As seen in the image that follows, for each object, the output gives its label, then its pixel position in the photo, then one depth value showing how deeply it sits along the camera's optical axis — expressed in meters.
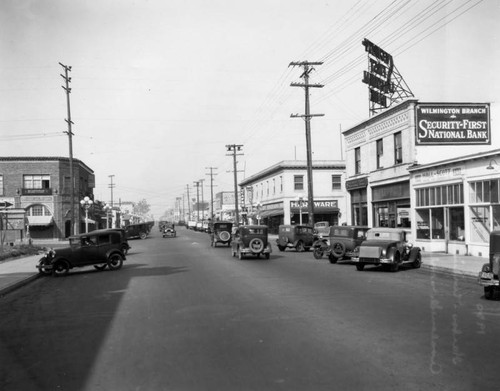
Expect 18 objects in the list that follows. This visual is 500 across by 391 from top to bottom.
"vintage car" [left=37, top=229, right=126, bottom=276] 19.66
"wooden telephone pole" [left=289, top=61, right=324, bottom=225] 34.06
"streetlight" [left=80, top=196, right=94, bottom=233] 38.94
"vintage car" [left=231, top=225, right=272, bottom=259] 24.81
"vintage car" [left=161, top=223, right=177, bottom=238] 64.50
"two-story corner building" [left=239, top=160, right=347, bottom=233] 59.03
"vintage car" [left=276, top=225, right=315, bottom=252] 31.03
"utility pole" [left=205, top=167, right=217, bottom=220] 98.09
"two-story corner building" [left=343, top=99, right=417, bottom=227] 30.02
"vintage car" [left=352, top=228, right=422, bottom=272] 18.52
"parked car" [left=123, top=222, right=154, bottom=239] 60.31
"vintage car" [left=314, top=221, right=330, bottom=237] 34.14
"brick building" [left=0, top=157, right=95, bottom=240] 57.31
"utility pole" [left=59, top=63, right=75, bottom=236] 39.97
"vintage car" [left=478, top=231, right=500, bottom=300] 11.49
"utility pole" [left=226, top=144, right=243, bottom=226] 65.88
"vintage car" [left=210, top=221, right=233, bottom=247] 37.53
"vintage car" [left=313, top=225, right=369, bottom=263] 22.11
